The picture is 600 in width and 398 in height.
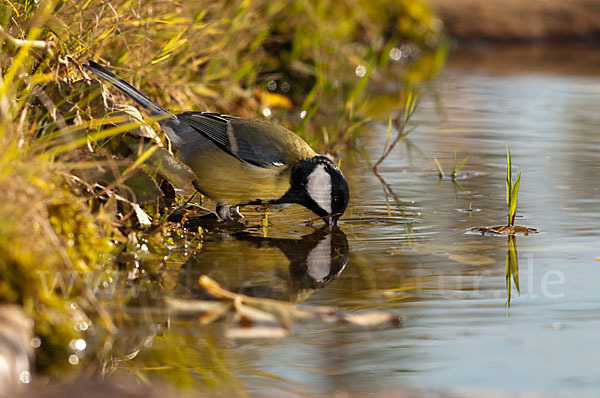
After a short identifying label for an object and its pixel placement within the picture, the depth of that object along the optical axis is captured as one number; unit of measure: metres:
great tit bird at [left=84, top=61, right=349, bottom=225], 7.93
